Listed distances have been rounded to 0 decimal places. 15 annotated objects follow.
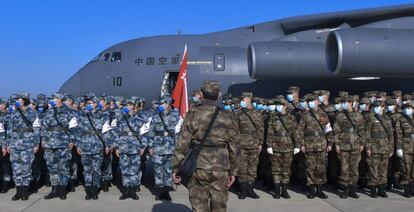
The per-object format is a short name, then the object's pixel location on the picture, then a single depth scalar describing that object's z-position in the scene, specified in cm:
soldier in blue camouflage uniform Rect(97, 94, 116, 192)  852
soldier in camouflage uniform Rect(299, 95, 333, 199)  827
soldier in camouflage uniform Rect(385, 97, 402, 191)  866
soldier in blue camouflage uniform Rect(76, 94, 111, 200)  817
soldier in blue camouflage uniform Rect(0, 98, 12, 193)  860
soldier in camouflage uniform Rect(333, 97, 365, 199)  828
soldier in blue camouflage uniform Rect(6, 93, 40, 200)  806
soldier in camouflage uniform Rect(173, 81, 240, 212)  505
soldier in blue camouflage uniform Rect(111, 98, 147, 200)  812
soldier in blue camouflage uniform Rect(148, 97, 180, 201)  811
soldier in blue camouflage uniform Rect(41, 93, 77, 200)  803
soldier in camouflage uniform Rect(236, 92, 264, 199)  837
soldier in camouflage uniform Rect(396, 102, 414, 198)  845
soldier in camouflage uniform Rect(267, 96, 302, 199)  834
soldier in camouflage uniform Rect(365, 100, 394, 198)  834
